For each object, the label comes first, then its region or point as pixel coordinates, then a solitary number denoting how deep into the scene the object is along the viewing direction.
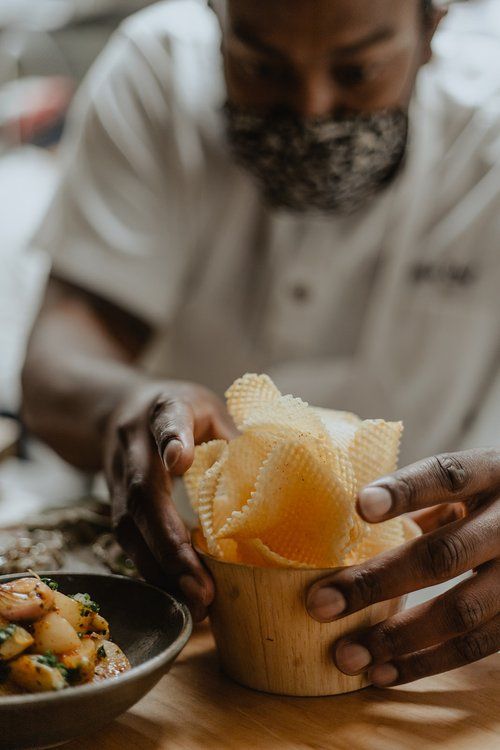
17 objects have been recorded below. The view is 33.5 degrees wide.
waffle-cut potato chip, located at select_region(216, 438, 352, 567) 0.80
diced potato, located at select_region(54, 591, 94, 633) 0.76
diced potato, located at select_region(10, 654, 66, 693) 0.67
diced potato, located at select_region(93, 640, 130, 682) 0.74
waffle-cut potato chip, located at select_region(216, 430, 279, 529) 0.85
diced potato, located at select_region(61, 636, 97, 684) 0.70
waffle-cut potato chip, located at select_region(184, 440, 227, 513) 0.93
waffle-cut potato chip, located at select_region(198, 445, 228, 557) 0.84
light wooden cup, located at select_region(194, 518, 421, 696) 0.78
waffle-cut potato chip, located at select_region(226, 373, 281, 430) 0.90
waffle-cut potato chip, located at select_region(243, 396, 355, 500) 0.81
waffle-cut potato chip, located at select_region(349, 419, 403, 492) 0.85
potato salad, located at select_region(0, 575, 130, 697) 0.68
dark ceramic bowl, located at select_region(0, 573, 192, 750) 0.64
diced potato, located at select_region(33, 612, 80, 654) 0.72
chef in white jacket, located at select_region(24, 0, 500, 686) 1.39
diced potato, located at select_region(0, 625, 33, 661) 0.69
